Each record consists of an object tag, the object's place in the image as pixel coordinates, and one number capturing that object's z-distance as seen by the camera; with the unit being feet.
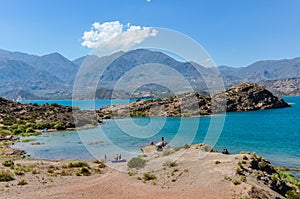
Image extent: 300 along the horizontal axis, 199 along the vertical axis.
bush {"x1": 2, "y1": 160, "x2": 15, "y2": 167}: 107.76
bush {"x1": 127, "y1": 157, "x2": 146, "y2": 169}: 110.16
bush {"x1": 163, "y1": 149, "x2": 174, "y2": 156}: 137.67
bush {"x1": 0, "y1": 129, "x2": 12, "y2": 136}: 231.52
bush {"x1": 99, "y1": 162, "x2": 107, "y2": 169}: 110.83
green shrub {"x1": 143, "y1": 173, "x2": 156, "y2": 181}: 90.84
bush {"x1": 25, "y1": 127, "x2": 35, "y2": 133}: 260.52
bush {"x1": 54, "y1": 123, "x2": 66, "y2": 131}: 282.77
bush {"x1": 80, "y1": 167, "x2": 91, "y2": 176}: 97.14
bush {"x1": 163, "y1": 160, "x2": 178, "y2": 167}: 104.63
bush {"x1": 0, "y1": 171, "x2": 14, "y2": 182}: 83.74
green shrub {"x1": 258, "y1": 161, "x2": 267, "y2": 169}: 92.60
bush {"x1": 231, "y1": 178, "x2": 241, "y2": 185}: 77.51
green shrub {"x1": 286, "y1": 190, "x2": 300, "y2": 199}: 73.57
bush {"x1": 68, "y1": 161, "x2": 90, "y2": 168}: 110.57
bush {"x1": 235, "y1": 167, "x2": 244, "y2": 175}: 84.17
